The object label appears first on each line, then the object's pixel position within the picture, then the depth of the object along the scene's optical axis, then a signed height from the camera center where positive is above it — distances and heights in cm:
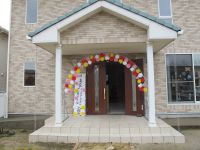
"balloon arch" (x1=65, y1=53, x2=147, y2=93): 665 +73
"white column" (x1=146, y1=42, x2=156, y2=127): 566 -6
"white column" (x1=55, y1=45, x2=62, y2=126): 584 -7
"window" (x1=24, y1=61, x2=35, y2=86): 838 +59
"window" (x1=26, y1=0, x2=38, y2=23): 868 +366
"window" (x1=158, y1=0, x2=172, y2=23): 828 +348
